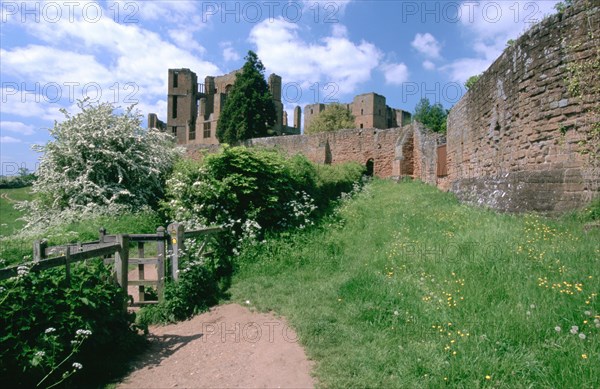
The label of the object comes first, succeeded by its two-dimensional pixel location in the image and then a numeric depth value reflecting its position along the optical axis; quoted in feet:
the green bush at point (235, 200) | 25.39
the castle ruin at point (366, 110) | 168.55
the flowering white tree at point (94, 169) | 43.98
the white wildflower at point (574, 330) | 10.89
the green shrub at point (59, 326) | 10.50
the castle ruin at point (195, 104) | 154.51
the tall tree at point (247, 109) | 109.29
